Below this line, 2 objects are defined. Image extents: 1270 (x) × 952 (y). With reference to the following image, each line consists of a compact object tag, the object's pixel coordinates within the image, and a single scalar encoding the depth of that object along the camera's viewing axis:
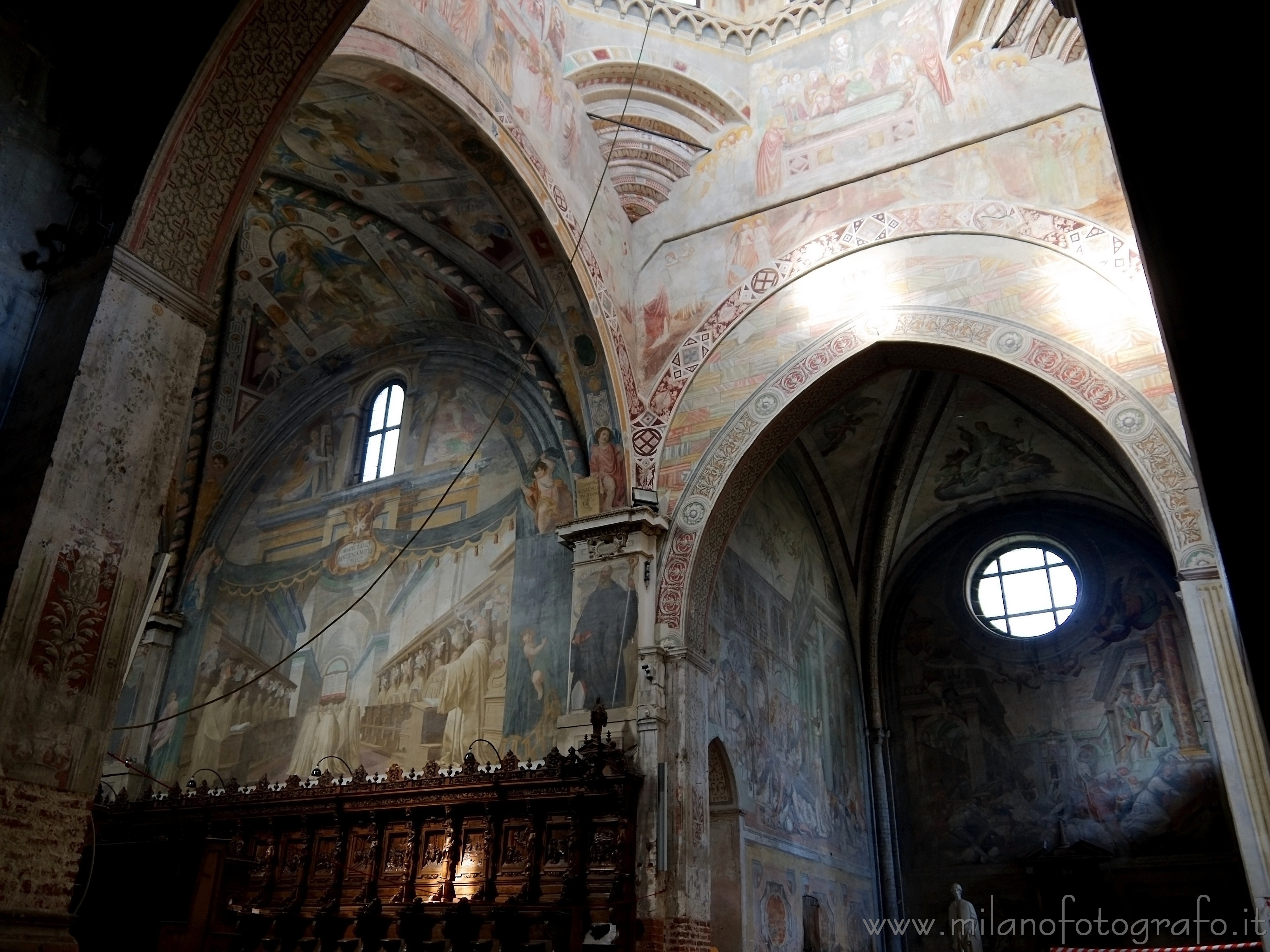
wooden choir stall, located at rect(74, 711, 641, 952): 9.89
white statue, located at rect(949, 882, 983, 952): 13.26
